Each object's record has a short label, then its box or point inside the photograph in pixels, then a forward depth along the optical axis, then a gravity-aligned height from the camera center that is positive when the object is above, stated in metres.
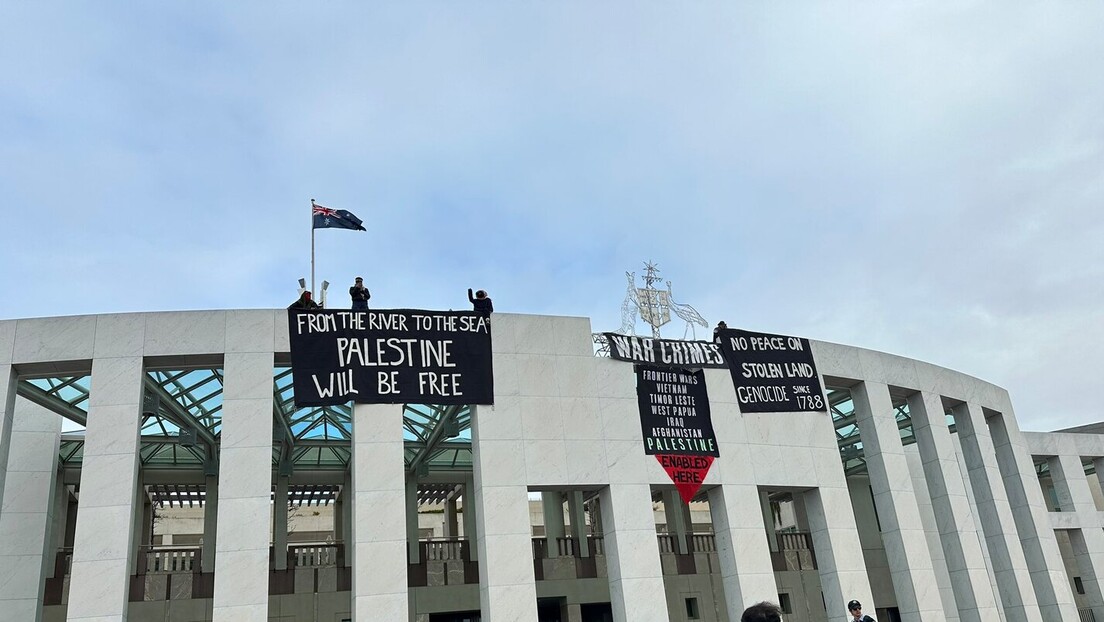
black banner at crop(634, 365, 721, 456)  20.50 +4.30
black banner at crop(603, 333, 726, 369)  21.12 +5.91
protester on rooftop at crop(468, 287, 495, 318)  20.31 +7.12
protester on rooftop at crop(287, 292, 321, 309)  18.97 +7.03
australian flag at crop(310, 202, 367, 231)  21.34 +9.89
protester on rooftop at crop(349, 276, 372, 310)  19.77 +7.35
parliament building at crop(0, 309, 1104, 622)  17.75 +3.03
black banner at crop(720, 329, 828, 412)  22.11 +5.40
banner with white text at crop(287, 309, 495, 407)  18.66 +5.75
